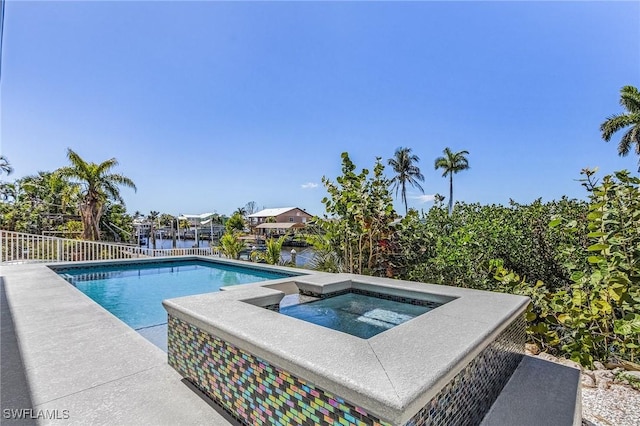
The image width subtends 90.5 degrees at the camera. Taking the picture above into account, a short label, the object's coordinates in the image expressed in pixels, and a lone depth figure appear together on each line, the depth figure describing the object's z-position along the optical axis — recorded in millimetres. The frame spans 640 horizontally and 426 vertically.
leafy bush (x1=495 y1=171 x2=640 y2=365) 2840
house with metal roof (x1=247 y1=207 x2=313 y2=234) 40344
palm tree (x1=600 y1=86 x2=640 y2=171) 20062
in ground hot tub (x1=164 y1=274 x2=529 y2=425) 1427
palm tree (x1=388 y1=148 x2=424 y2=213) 38812
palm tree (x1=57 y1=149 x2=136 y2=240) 14070
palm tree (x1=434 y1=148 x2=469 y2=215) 38000
